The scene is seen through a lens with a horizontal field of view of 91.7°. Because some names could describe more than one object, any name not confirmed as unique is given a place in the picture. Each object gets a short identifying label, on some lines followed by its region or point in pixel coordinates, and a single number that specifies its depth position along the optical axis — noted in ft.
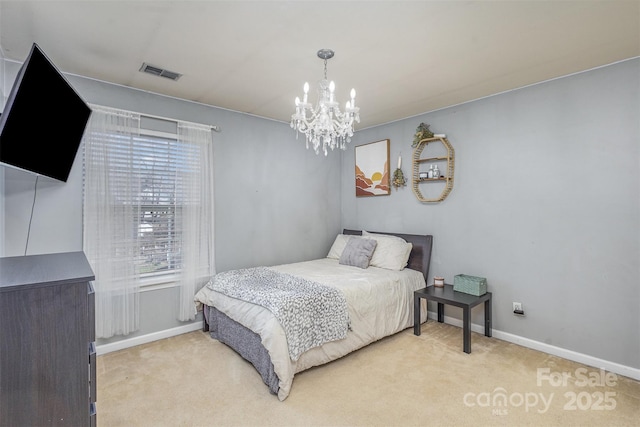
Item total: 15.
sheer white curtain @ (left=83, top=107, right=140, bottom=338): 9.02
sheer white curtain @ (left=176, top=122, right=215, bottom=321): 10.68
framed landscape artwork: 13.84
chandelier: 7.46
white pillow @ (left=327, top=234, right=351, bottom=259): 14.17
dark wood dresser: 3.37
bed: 7.54
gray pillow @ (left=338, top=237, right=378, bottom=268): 12.21
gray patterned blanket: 7.67
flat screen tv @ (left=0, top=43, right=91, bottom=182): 4.92
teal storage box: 10.23
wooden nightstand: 9.33
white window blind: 9.51
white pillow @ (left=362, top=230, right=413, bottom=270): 11.93
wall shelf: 11.65
